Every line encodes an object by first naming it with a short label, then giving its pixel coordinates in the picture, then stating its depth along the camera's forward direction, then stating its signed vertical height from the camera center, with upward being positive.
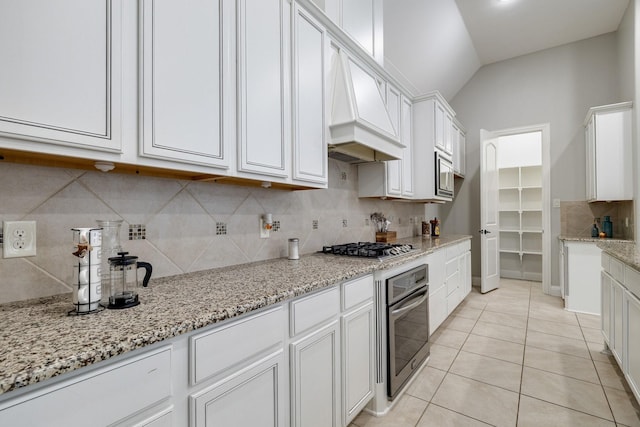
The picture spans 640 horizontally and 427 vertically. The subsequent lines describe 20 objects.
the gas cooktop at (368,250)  2.02 -0.24
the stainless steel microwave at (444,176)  3.46 +0.49
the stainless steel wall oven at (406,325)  1.84 -0.73
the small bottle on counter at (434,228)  4.04 -0.17
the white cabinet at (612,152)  3.37 +0.72
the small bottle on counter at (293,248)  1.95 -0.21
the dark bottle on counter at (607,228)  3.71 -0.16
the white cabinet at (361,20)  2.09 +1.46
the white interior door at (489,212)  4.29 +0.05
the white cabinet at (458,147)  4.38 +1.04
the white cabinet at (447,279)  2.64 -0.66
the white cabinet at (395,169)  2.79 +0.44
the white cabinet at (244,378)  0.66 -0.49
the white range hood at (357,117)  1.95 +0.68
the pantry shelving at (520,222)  5.11 -0.12
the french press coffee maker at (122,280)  0.97 -0.21
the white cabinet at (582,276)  3.45 -0.70
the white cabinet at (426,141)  3.37 +0.84
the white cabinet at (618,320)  1.91 -0.69
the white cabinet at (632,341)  1.63 -0.71
